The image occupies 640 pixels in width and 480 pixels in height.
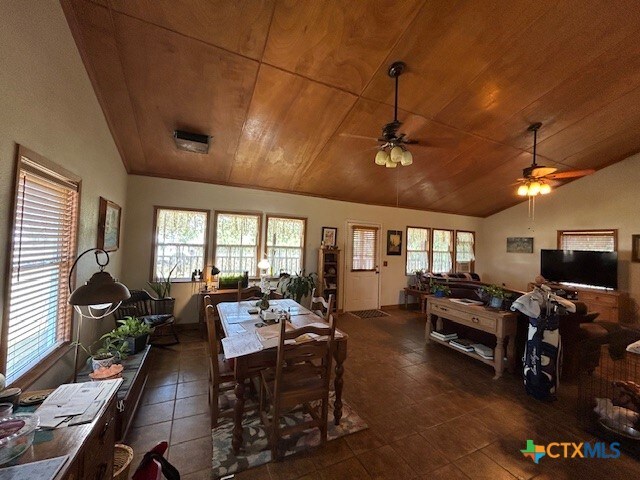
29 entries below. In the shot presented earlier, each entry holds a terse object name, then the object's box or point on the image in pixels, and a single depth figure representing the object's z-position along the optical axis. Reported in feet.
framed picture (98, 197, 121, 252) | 9.48
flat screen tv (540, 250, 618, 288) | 17.08
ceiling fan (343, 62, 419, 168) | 8.63
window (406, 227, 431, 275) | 22.12
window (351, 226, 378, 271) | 19.90
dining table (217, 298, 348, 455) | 6.24
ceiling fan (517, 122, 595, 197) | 11.39
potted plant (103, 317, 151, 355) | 8.60
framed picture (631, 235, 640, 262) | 16.65
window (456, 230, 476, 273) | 24.64
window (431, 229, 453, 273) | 23.39
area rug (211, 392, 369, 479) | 5.92
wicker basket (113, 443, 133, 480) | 4.75
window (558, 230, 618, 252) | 17.90
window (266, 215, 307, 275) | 17.13
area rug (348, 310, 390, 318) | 18.72
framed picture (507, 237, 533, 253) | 22.21
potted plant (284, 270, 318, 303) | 16.67
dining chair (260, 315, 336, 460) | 5.87
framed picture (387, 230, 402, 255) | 21.11
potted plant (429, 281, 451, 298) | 12.91
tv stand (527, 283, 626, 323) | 16.26
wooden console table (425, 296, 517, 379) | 9.89
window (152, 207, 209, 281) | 14.47
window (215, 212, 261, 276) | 15.79
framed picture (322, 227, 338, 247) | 18.74
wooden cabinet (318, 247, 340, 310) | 17.90
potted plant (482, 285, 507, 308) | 10.48
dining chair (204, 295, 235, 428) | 7.01
